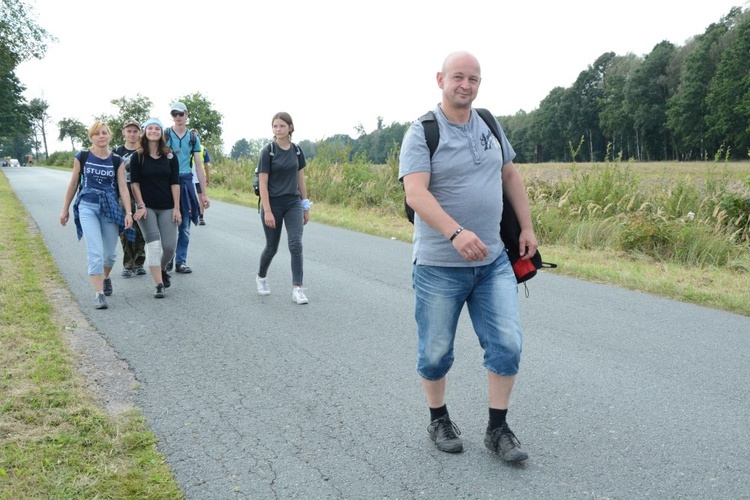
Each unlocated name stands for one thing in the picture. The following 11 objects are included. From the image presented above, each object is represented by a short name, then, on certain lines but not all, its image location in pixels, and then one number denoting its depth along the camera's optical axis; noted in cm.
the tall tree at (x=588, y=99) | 9300
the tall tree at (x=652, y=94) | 7450
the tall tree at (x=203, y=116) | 5184
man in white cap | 863
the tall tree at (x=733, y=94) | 5841
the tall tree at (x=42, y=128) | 11391
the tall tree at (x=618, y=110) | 7988
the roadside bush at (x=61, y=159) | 7866
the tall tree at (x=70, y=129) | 8884
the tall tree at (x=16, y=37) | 3578
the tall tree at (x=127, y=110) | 5684
